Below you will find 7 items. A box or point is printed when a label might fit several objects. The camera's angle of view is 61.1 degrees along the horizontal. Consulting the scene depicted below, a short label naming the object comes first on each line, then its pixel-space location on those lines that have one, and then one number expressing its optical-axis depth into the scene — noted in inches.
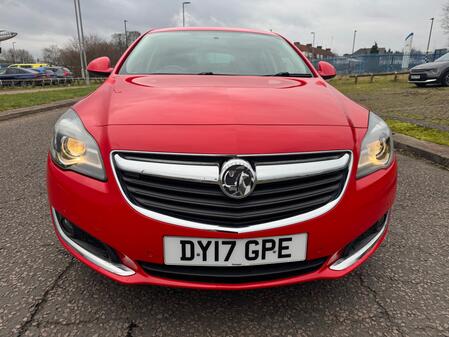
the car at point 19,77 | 945.5
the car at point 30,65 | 1312.1
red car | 56.0
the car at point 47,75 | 1003.8
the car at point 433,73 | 510.6
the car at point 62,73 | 1110.7
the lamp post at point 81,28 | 1010.3
